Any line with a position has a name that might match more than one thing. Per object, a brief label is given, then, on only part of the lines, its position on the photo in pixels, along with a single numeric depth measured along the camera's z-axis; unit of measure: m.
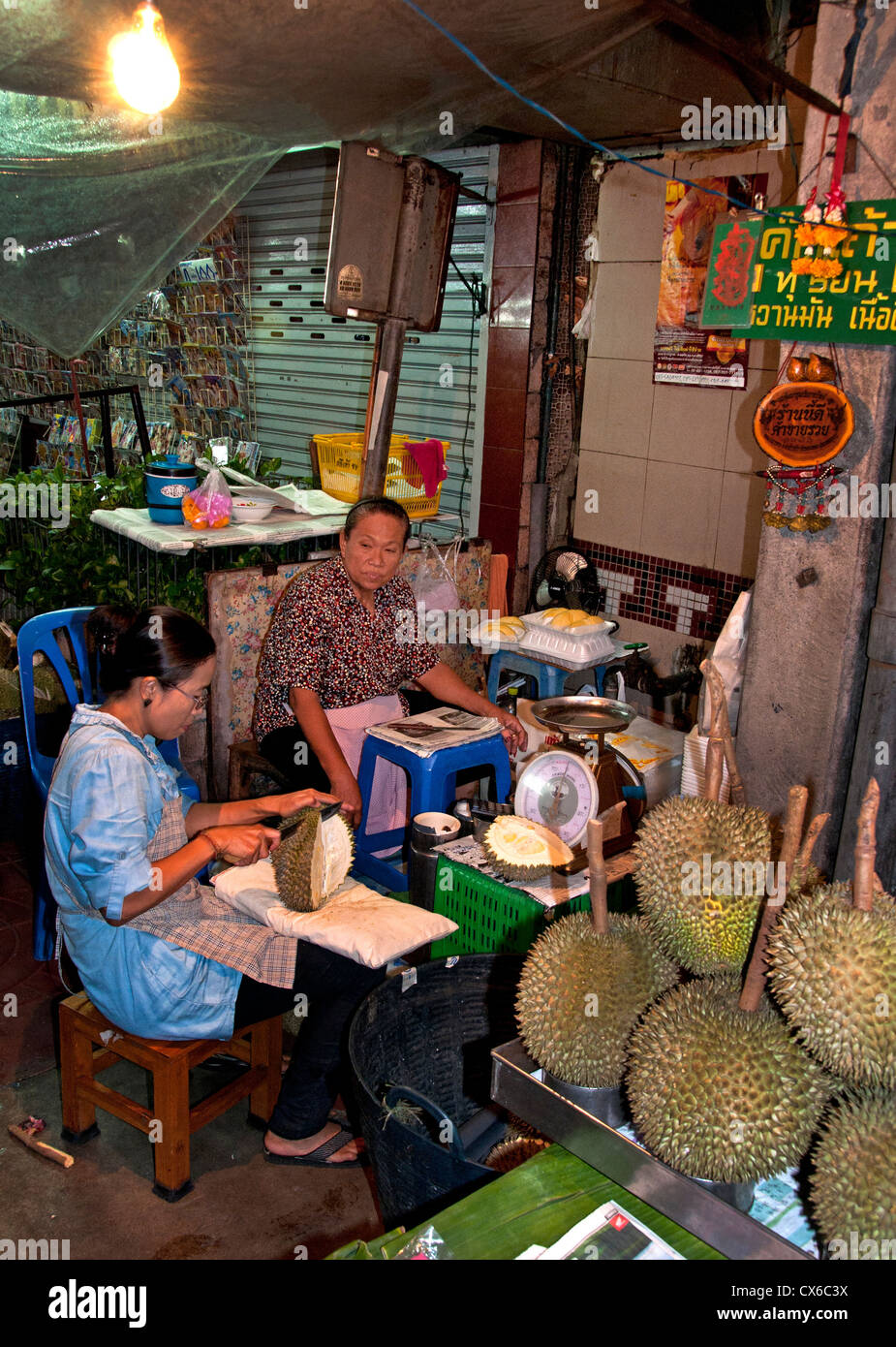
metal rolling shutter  6.29
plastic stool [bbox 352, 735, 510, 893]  3.52
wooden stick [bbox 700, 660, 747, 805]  1.40
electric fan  5.72
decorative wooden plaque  2.82
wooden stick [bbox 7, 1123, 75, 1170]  2.80
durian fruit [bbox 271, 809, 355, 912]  2.54
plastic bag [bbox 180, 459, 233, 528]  4.60
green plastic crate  2.51
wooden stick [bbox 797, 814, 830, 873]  1.37
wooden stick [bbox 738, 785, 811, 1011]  1.27
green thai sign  2.67
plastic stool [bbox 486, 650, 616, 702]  4.59
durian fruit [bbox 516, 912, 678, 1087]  1.42
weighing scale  2.86
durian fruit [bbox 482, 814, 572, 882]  2.58
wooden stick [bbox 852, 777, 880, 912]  1.15
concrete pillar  2.71
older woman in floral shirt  3.65
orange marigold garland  2.69
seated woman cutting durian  2.38
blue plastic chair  3.63
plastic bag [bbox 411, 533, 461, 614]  4.73
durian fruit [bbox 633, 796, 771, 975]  1.43
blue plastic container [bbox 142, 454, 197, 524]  4.63
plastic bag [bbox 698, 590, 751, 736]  3.28
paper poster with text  5.07
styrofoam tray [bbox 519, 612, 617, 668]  4.48
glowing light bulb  3.22
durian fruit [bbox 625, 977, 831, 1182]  1.23
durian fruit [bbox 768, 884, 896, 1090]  1.18
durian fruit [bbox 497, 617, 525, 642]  4.69
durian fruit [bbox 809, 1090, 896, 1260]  1.11
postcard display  8.76
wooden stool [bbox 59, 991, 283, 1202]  2.57
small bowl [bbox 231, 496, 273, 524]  4.77
